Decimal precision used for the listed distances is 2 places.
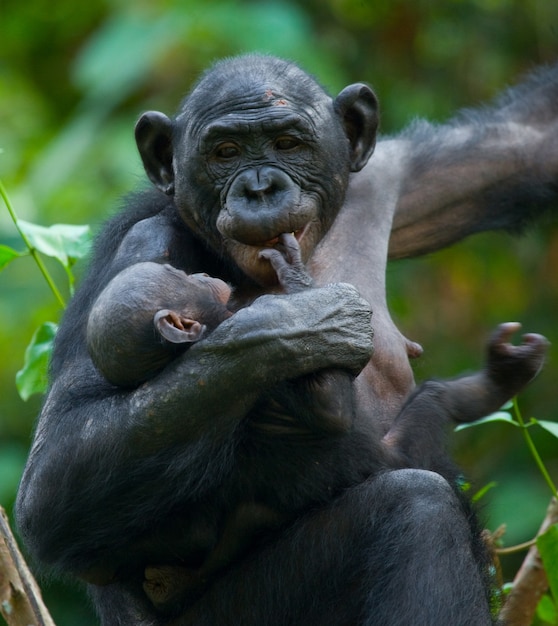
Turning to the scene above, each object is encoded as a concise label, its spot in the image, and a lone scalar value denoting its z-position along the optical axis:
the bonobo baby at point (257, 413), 7.92
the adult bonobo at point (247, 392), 7.98
